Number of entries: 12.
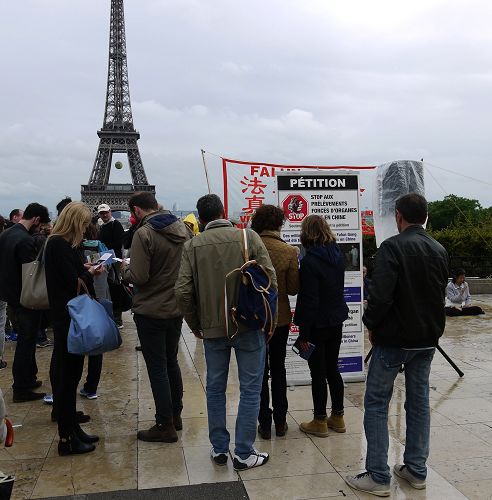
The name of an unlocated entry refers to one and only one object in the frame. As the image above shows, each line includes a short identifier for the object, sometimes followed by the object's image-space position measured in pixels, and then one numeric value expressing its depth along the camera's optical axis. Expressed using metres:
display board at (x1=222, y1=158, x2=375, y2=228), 5.64
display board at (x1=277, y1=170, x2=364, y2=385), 5.43
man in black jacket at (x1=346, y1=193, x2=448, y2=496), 3.13
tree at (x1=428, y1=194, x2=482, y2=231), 55.81
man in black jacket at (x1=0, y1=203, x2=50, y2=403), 5.14
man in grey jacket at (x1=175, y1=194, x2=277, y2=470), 3.50
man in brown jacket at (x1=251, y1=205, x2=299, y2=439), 4.12
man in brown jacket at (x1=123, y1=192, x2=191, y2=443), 3.88
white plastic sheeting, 5.54
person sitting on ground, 10.38
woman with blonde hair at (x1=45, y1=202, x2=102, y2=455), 3.81
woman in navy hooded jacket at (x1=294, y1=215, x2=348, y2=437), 4.07
